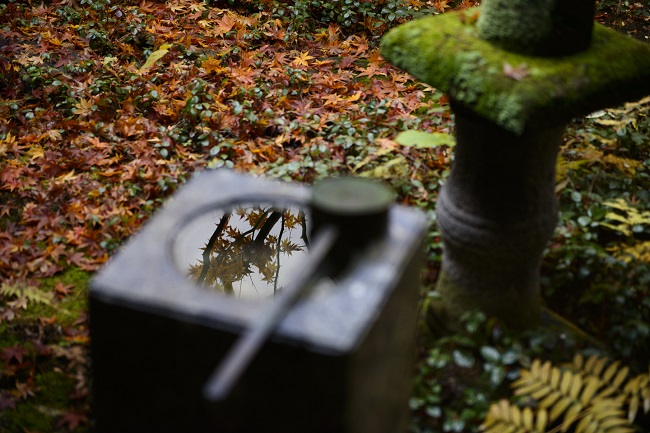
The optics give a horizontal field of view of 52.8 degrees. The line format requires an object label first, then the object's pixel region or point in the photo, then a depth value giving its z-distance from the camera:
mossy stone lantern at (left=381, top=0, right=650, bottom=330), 2.61
